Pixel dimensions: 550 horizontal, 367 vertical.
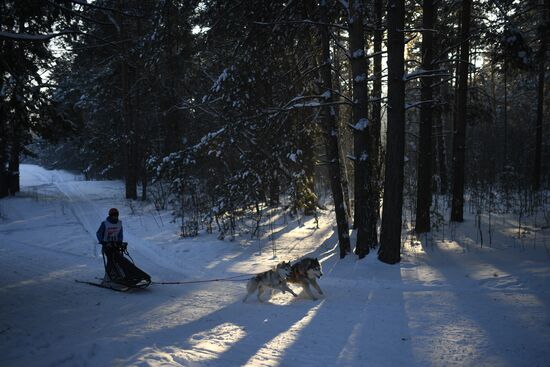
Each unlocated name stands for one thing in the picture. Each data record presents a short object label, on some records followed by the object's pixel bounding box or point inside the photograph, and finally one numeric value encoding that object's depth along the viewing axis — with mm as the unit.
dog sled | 9117
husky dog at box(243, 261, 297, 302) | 8359
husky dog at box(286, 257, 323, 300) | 8445
